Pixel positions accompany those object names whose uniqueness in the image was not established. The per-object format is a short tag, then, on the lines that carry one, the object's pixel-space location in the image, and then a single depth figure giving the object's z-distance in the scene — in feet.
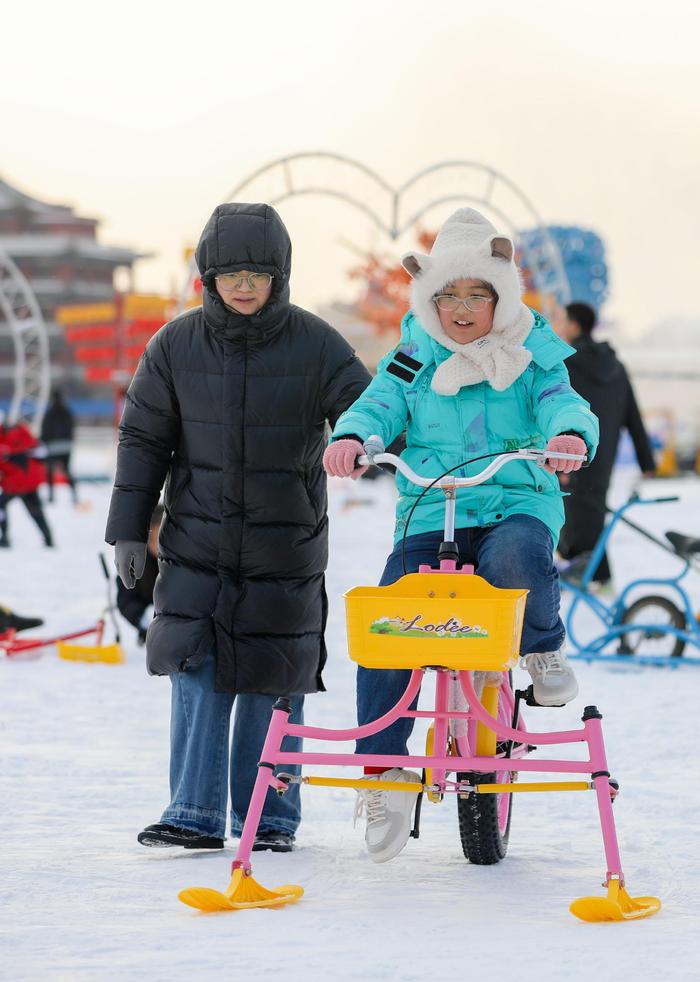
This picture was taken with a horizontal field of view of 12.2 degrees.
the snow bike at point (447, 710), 21.75
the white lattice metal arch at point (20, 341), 226.16
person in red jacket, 87.89
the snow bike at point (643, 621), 51.45
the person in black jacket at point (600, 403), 60.61
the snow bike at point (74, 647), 52.13
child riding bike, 24.16
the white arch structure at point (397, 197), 138.66
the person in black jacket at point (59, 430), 146.03
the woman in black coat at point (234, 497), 27.71
